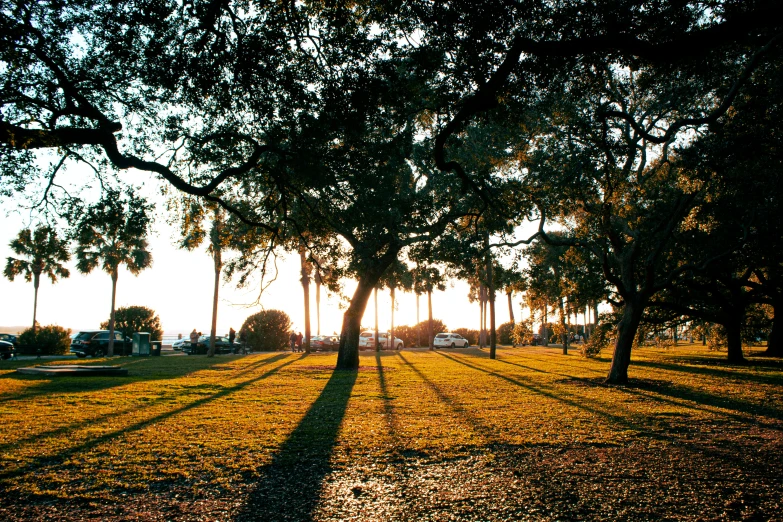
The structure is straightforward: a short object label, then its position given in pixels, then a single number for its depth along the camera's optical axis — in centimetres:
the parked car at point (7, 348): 3025
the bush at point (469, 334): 6323
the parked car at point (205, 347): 4153
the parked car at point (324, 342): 4516
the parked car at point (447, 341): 5147
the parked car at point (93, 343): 3569
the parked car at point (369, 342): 4856
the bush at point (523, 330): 2287
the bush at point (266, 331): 4462
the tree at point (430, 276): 2064
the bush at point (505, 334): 6586
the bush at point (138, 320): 4503
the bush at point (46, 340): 3381
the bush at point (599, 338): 2638
